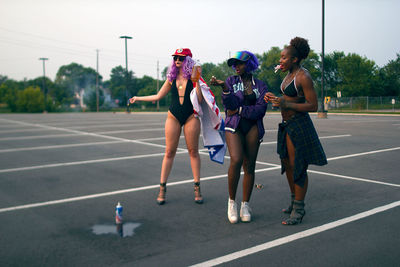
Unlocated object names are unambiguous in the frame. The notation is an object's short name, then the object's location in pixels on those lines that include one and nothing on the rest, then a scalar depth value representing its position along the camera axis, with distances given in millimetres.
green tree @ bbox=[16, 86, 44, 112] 70625
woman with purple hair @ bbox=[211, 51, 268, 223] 4312
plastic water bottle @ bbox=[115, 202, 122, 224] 3916
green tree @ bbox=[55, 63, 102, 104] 132162
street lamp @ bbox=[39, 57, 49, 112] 71600
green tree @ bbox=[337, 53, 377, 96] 62594
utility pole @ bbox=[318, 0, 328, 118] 28859
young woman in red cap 5285
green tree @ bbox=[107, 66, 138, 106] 112581
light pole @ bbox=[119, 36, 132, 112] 55125
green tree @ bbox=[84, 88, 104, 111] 82238
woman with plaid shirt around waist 4203
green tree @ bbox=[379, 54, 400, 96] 63312
